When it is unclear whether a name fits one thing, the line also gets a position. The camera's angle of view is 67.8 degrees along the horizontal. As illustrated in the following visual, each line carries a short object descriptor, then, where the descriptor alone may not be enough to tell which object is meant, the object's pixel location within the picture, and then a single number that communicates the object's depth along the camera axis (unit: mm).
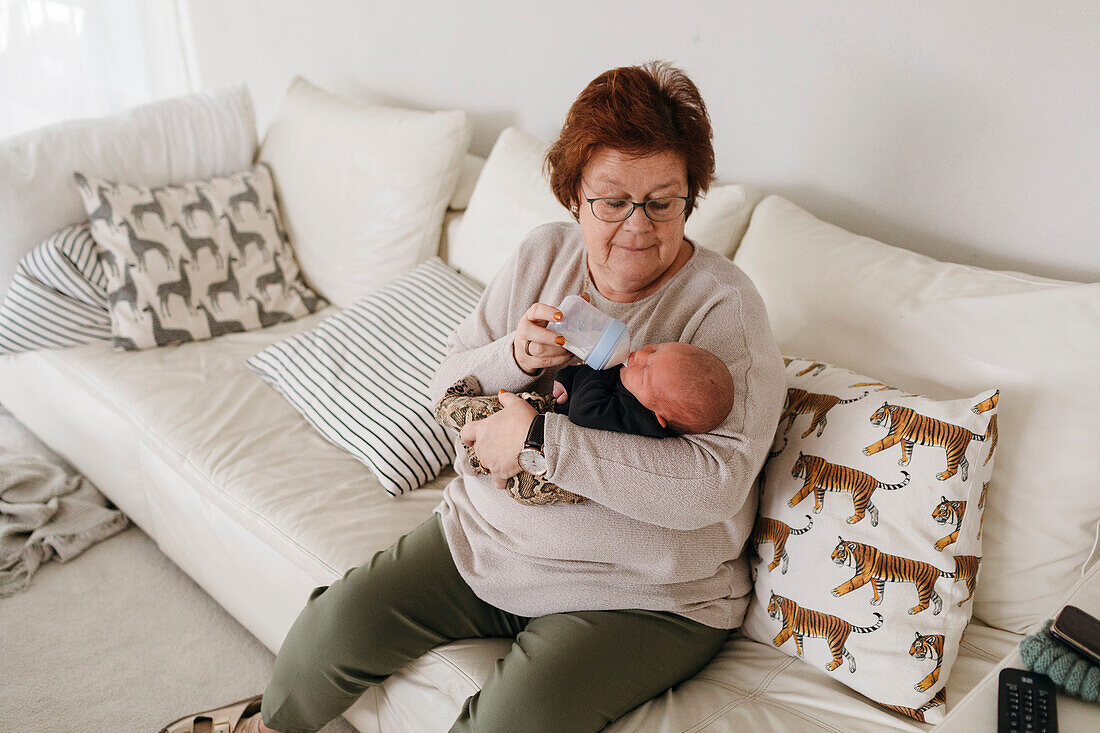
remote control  814
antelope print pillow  2094
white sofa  1233
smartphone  873
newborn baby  1116
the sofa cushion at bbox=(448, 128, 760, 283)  1890
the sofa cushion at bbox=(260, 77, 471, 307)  2137
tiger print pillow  1183
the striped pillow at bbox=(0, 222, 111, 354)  2084
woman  1176
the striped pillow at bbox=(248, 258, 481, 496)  1687
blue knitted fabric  846
